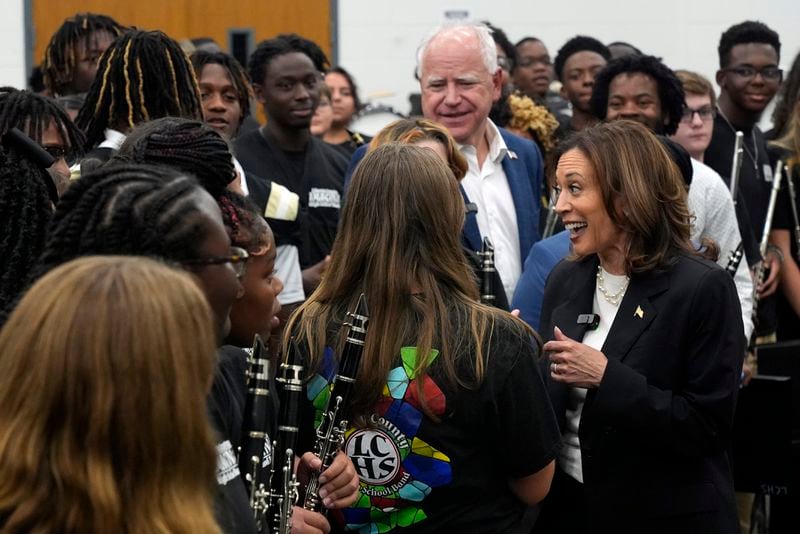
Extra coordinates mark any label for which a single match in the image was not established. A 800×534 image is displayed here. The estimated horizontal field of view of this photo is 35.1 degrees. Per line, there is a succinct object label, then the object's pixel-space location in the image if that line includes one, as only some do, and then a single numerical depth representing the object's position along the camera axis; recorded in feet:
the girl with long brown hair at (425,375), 10.98
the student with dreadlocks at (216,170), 9.50
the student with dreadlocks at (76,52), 22.40
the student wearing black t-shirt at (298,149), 20.47
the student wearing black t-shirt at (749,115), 21.70
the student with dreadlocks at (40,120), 14.11
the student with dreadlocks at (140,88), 15.90
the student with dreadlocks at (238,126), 17.52
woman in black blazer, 13.01
